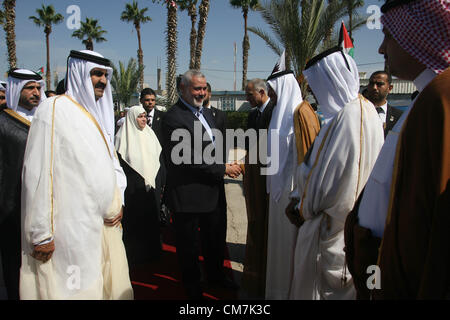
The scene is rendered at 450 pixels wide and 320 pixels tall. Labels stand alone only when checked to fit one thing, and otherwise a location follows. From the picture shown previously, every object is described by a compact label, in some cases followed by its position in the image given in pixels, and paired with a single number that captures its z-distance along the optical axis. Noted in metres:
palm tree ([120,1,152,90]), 31.94
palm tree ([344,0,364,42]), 12.53
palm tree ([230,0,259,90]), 27.08
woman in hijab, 4.01
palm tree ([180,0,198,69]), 19.38
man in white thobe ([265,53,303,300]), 2.79
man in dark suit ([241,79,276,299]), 3.24
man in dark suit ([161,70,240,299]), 3.04
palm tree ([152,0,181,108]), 14.55
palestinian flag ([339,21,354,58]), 3.96
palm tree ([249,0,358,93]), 10.77
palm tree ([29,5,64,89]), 28.72
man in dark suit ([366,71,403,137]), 4.23
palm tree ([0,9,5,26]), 16.84
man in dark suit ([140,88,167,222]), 5.16
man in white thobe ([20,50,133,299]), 1.98
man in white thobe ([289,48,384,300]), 1.91
